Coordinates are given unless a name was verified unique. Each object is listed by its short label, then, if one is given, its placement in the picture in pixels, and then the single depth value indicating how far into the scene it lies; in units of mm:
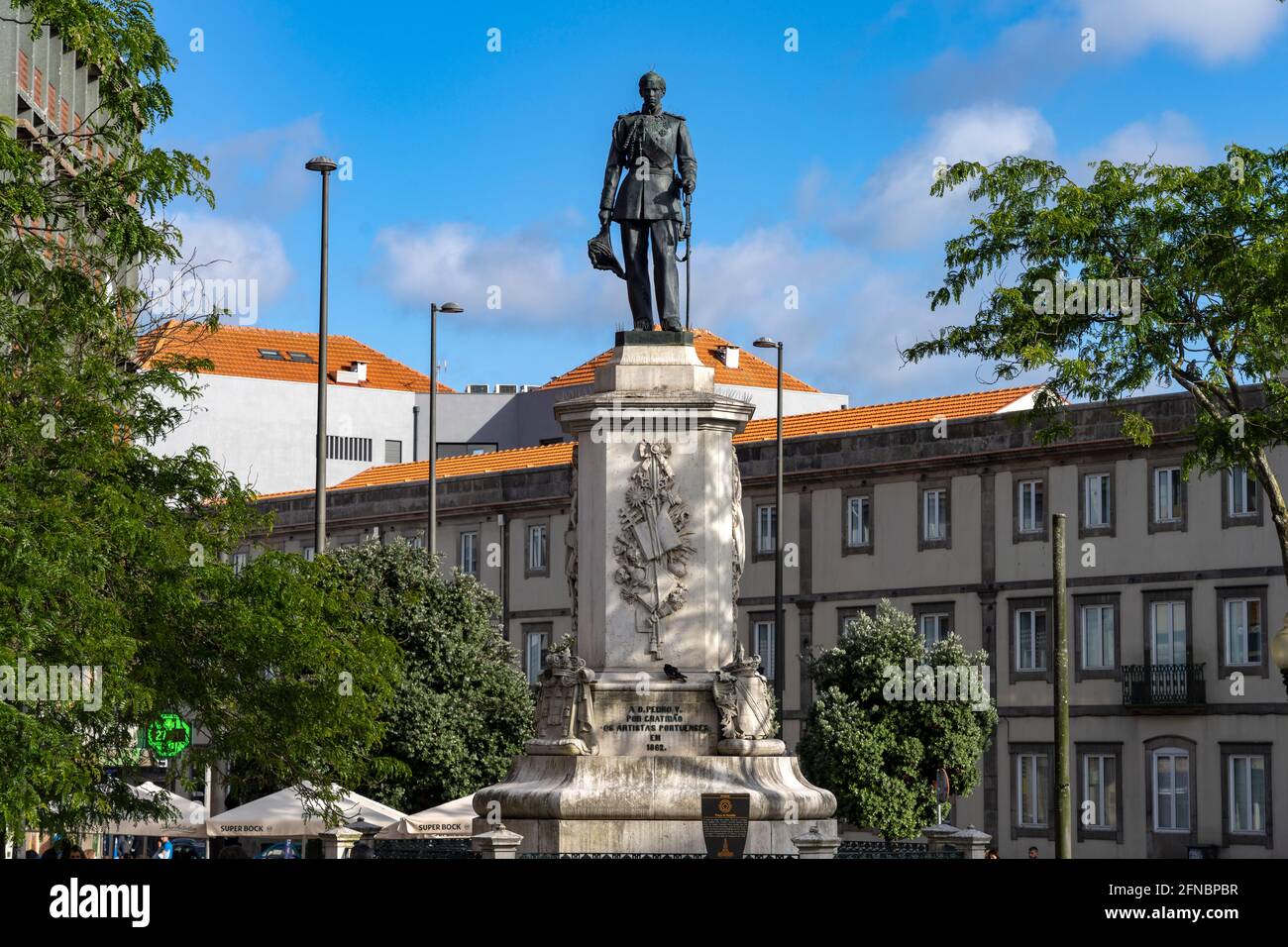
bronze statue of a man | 25828
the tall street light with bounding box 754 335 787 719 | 58375
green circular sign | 27812
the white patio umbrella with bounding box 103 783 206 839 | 35788
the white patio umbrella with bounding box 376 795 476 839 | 36656
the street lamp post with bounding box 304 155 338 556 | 38906
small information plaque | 22750
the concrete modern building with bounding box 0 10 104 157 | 48906
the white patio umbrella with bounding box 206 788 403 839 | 36375
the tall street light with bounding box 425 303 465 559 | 54812
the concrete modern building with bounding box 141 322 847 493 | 99875
